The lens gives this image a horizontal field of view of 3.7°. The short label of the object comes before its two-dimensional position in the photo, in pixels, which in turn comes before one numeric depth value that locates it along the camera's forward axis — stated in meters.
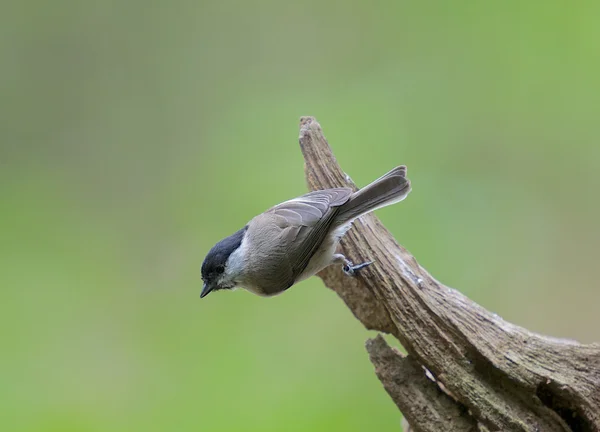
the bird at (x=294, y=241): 4.51
